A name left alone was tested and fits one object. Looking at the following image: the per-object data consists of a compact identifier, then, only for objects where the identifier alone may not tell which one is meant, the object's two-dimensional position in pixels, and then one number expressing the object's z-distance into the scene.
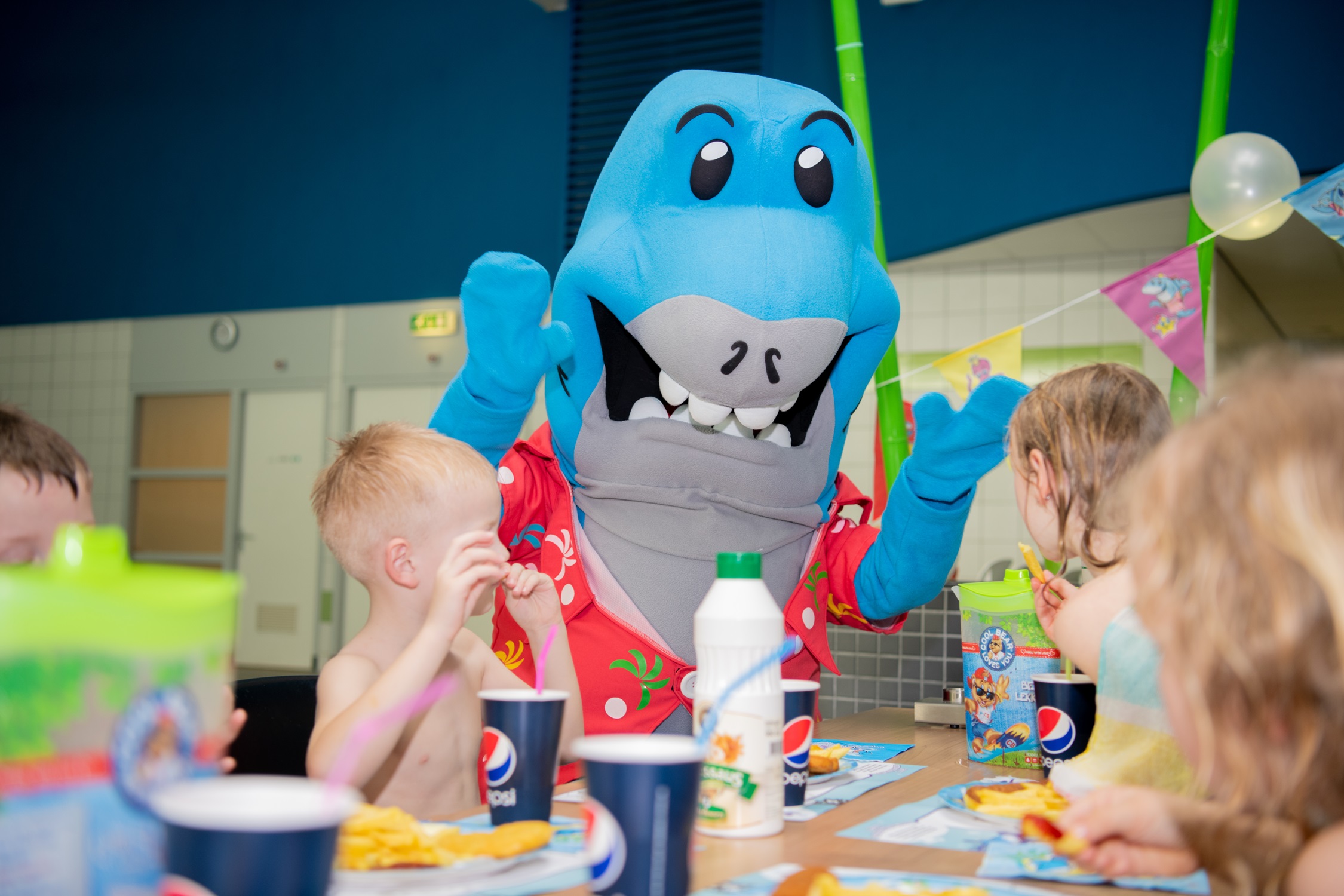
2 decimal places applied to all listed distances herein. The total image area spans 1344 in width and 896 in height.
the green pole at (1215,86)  2.76
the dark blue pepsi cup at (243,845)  0.46
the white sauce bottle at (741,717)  0.78
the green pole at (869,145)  2.59
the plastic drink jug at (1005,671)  1.22
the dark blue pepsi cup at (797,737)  0.89
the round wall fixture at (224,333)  5.37
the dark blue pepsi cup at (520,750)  0.78
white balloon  2.59
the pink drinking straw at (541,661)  0.79
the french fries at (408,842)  0.69
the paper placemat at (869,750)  1.22
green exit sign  4.90
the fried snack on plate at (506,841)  0.72
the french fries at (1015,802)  0.90
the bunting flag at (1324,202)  2.26
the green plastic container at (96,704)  0.42
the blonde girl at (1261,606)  0.56
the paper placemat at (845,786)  0.92
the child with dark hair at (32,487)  1.00
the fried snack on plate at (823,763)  1.07
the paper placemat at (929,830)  0.83
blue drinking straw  0.72
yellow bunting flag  2.75
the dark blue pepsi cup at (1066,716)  1.09
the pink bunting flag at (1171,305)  2.39
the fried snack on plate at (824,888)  0.65
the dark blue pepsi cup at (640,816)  0.60
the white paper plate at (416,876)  0.66
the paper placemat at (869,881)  0.68
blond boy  1.13
